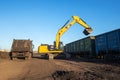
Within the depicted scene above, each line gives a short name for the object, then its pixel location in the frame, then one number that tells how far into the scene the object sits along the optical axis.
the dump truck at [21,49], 12.05
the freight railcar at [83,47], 12.67
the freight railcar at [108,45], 9.01
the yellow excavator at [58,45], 13.06
